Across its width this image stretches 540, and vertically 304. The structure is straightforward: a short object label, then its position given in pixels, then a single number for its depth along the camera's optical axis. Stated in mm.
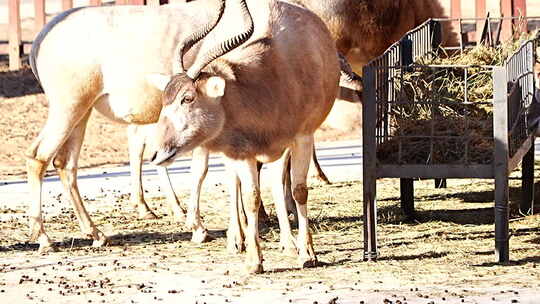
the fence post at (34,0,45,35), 21828
